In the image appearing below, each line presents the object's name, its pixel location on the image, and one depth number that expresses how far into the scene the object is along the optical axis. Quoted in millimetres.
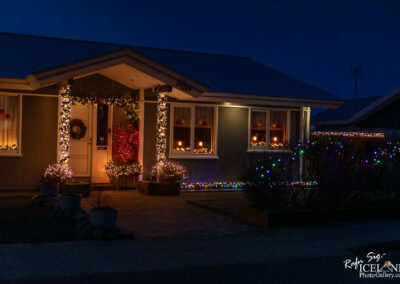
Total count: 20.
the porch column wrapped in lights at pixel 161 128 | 14766
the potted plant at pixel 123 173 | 14984
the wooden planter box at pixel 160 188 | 14477
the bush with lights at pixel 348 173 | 10938
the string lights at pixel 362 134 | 18203
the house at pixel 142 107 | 13875
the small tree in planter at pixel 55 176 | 12900
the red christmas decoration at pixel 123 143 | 15211
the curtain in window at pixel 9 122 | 13922
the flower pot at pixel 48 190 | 12781
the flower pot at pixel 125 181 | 15125
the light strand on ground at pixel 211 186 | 15891
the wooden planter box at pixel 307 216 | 10164
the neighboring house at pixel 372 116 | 22938
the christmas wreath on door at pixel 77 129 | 14859
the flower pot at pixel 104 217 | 8875
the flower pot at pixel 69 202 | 10750
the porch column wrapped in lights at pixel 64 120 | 13570
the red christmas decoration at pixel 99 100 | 14922
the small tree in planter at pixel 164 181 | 14508
